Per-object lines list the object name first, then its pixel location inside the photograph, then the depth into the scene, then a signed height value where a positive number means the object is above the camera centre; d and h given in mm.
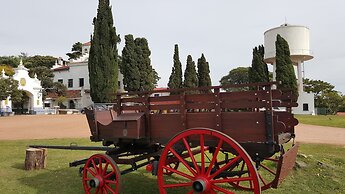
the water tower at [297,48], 43397 +8238
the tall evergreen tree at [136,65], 42906 +5980
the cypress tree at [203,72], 49062 +5558
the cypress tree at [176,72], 47469 +5365
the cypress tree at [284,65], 37438 +5069
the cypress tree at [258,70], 45678 +5502
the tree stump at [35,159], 7414 -1257
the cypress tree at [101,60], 37344 +5795
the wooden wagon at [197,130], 3803 -333
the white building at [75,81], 53688 +4846
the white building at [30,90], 45156 +2714
